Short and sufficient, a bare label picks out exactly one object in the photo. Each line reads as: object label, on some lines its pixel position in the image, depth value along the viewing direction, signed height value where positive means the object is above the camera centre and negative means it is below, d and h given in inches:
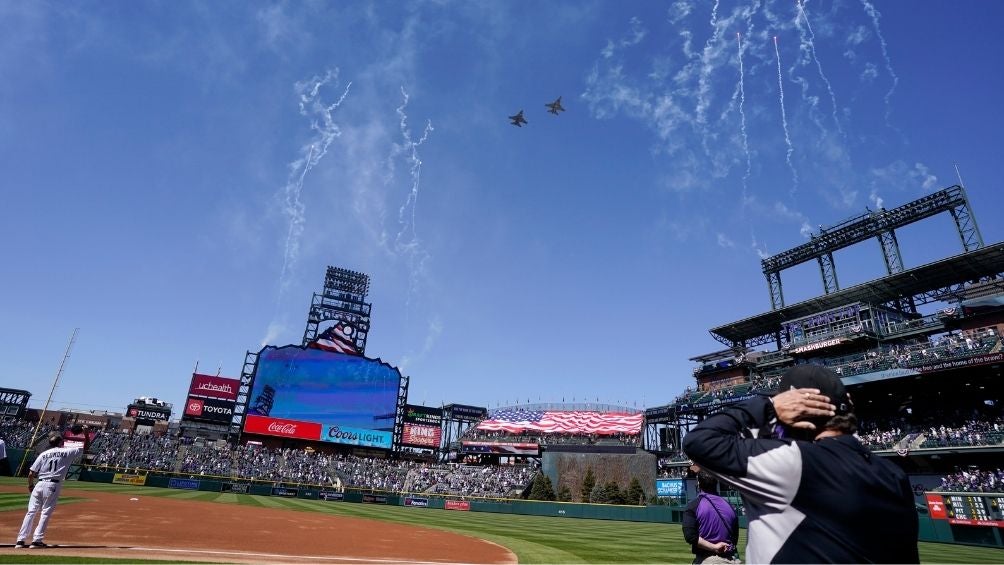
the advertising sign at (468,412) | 2965.1 +367.1
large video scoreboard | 2181.3 +306.0
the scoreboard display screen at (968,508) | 902.4 -6.4
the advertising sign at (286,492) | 1657.2 -62.4
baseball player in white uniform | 369.4 -15.7
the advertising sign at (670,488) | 1741.0 +6.7
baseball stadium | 647.1 +108.0
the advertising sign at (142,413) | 3315.2 +309.2
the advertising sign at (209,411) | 2348.7 +243.6
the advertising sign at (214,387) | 2380.7 +348.2
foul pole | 1639.4 +131.3
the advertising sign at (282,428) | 2132.1 +169.8
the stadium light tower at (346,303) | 2534.4 +815.8
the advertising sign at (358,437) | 2244.1 +155.9
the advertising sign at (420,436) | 2716.5 +204.3
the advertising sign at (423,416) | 2765.7 +311.8
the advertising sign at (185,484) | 1576.0 -50.2
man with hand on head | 86.8 +3.0
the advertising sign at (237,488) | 1608.0 -56.1
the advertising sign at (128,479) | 1486.2 -41.9
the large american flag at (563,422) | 2299.5 +278.2
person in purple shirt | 207.6 -13.7
